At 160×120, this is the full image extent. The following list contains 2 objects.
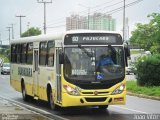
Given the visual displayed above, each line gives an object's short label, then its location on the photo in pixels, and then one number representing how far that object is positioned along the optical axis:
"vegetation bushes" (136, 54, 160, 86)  23.24
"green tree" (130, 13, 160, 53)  66.84
